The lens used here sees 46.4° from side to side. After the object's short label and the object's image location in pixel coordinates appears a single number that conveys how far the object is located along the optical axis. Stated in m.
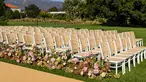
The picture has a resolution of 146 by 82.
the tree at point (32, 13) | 51.33
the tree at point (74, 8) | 35.70
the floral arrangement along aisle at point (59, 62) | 4.84
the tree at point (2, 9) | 37.75
